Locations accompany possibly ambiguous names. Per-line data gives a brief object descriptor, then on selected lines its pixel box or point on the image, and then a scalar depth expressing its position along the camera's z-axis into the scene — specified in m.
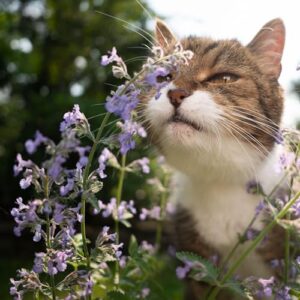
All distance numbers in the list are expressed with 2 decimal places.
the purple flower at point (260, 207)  0.43
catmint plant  0.33
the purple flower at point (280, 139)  0.43
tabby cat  0.49
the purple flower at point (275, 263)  0.47
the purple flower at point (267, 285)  0.39
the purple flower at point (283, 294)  0.40
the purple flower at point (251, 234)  0.46
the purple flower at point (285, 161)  0.40
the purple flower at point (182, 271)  0.44
